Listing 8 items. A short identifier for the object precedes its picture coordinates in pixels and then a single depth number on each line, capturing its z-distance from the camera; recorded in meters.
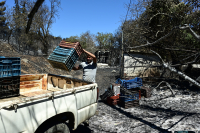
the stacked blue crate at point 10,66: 2.88
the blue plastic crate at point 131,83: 6.84
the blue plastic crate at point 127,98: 6.11
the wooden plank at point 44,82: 4.81
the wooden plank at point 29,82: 4.23
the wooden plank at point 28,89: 4.22
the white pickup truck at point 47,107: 2.03
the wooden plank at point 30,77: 4.26
